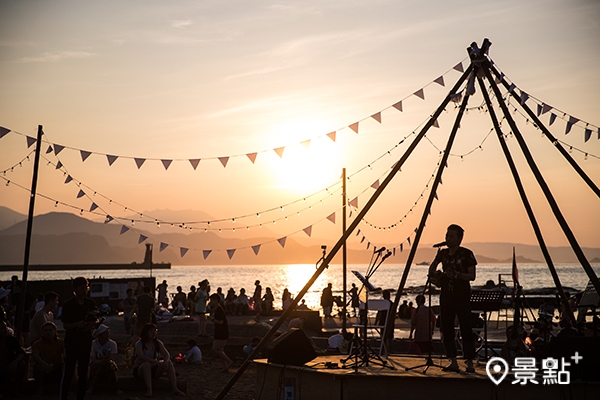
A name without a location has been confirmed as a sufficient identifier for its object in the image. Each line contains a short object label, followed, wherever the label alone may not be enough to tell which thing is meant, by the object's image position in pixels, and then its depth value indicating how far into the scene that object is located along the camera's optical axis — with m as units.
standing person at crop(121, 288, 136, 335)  24.36
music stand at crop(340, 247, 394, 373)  11.34
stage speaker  11.43
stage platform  9.84
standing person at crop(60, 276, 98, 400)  10.53
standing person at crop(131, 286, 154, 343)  17.52
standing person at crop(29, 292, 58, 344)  13.57
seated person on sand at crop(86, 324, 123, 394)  13.09
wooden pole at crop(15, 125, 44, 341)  16.19
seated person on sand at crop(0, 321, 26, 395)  12.29
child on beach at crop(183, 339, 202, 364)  18.14
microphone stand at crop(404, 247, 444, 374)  10.71
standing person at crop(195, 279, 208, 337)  22.09
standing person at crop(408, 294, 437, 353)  15.56
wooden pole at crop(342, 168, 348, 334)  21.23
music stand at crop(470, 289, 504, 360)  11.68
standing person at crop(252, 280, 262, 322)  29.68
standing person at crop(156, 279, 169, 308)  32.59
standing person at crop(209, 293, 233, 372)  17.25
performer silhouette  10.54
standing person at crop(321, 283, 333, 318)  28.41
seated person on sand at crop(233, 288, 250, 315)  31.52
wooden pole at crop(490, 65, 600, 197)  14.32
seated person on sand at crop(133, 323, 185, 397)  13.25
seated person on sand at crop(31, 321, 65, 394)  12.62
